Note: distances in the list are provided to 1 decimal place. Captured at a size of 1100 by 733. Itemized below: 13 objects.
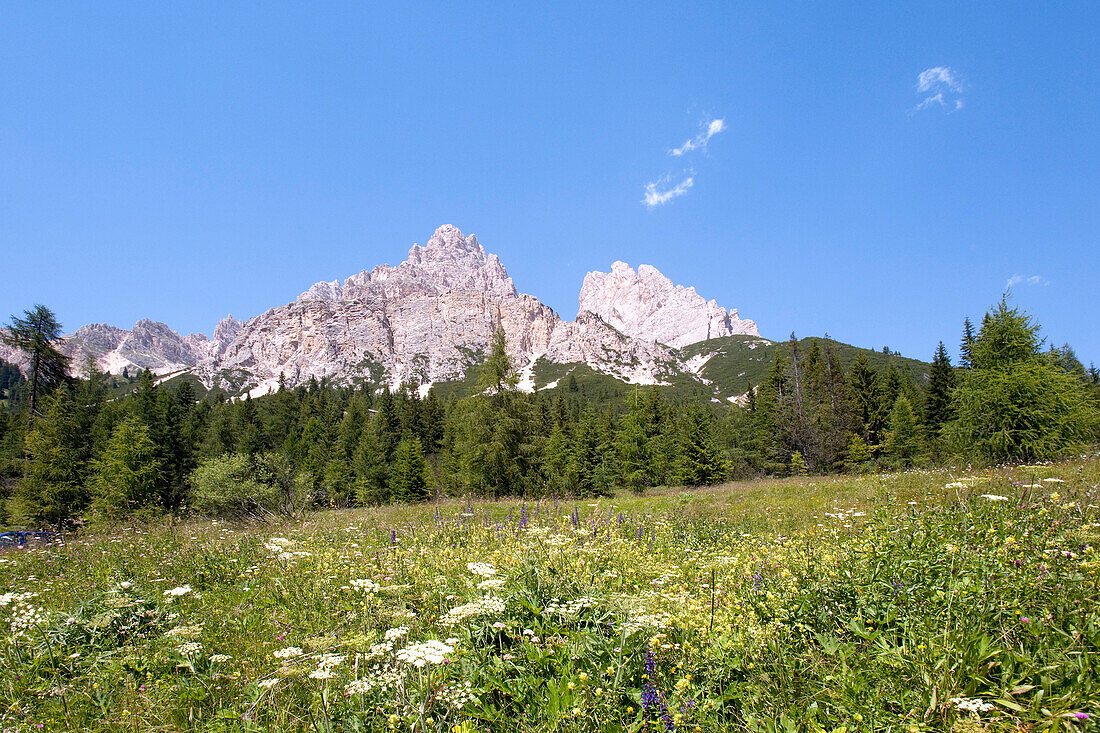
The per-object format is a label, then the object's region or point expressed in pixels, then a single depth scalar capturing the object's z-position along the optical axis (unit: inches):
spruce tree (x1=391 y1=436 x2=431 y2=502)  1937.7
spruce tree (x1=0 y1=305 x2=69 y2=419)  1473.9
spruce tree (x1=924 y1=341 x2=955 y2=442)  1715.1
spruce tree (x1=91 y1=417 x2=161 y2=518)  1245.6
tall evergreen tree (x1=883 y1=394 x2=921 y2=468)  1612.9
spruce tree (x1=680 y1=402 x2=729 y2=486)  1691.7
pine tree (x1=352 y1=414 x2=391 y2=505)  2014.0
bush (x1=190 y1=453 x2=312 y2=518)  1229.7
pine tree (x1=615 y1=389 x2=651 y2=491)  1763.0
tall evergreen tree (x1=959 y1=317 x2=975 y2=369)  1851.6
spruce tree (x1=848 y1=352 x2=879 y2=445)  1761.8
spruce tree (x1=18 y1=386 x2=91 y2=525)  1219.2
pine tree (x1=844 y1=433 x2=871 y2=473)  1550.2
